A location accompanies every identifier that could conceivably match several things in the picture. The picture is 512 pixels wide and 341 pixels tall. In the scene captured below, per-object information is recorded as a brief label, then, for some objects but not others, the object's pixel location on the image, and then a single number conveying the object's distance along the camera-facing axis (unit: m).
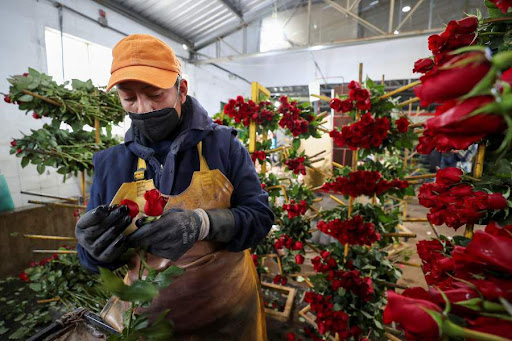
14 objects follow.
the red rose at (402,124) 1.56
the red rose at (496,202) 0.65
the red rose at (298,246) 2.36
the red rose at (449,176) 0.80
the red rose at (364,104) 1.62
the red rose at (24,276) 2.74
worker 1.09
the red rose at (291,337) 2.15
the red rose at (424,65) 0.75
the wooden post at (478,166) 0.80
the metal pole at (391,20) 5.19
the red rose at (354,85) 1.63
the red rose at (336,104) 1.71
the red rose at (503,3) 0.36
